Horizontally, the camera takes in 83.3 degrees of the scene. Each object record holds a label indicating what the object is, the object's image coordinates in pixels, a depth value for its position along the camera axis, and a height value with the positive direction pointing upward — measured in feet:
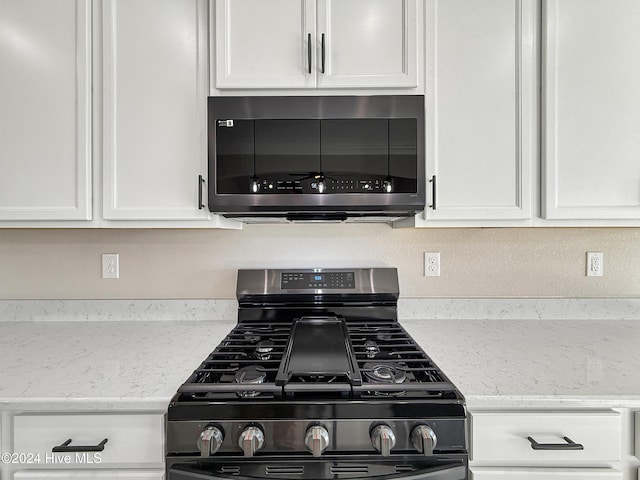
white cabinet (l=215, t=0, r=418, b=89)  4.25 +2.31
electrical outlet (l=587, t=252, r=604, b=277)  5.38 -0.38
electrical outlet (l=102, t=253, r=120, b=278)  5.45 -0.43
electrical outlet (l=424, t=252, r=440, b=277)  5.45 -0.40
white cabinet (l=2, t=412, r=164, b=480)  3.03 -1.75
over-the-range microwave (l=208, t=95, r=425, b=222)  4.18 +1.00
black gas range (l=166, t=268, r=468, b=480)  2.93 -1.55
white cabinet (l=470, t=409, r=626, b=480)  3.03 -1.75
